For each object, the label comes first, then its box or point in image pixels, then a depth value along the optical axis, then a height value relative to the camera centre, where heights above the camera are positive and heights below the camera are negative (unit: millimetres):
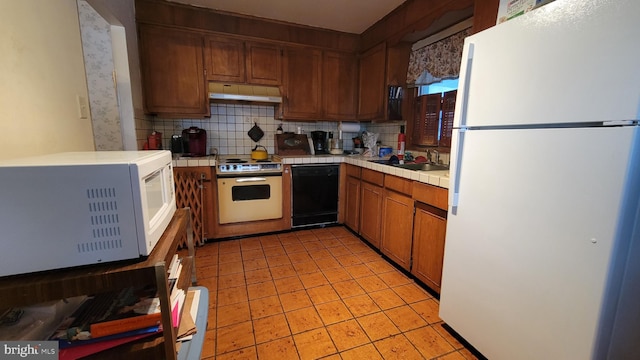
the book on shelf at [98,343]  715 -569
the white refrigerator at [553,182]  860 -157
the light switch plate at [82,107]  1465 +146
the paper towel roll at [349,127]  3537 +135
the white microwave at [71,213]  622 -191
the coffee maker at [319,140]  3480 -46
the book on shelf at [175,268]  985 -508
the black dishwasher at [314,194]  3064 -653
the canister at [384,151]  3146 -151
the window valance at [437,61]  2314 +723
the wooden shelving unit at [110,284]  626 -361
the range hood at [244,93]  2815 +456
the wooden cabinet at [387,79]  2877 +638
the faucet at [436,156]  2547 -163
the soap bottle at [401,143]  2928 -58
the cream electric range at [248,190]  2777 -565
